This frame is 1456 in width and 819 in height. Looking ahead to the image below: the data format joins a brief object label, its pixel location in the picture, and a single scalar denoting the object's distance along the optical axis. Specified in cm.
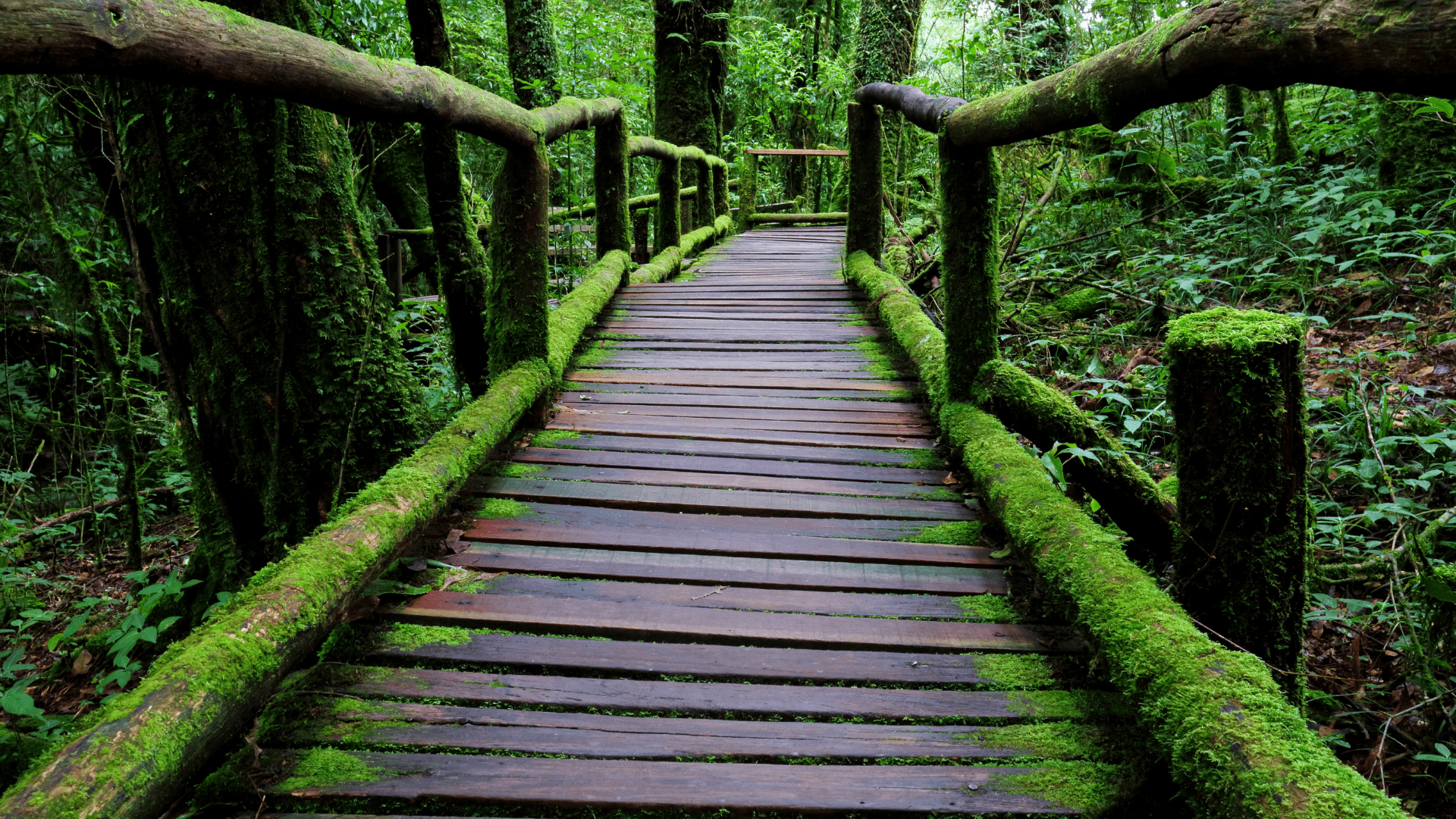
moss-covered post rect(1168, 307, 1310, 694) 173
